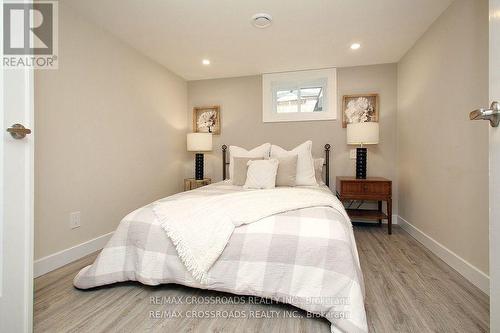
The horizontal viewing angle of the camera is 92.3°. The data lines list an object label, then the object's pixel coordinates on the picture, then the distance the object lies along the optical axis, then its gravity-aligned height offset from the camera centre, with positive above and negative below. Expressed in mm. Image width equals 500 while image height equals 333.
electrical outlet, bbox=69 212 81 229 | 2143 -499
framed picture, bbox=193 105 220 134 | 3932 +751
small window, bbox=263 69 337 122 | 3486 +1041
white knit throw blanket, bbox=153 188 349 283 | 1445 -340
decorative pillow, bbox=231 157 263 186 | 2729 -64
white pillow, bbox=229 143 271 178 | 3004 +151
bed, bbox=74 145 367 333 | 1260 -585
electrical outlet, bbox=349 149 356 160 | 3364 +142
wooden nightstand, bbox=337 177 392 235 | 2863 -327
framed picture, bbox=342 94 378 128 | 3375 +791
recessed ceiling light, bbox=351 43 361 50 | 2775 +1387
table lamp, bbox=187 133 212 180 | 3539 +290
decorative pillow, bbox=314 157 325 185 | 3119 -38
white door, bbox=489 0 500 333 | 774 -53
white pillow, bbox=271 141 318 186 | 2742 +2
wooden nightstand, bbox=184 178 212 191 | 3549 -276
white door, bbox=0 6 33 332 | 991 -172
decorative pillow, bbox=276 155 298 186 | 2631 -86
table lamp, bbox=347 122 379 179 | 2945 +356
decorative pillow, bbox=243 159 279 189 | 2521 -104
